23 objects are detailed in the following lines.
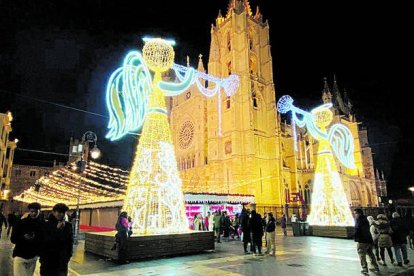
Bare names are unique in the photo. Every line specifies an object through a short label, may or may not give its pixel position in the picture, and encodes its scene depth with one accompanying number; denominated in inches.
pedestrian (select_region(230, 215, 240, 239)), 684.0
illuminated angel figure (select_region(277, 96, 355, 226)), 657.0
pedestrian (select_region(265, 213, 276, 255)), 415.8
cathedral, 1521.9
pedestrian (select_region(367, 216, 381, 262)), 339.1
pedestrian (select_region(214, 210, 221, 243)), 602.8
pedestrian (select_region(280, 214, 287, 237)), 762.8
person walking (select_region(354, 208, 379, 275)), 283.7
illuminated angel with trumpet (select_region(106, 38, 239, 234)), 388.5
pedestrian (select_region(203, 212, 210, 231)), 742.6
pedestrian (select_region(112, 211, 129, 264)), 335.0
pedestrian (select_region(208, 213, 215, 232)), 715.1
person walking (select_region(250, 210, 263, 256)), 418.1
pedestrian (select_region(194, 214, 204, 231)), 660.7
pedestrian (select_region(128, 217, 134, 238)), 350.7
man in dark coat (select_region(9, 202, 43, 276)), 162.4
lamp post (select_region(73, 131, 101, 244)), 549.4
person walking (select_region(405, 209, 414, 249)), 351.9
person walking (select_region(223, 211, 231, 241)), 674.6
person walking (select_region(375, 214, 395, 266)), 319.9
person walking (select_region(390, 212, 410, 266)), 327.9
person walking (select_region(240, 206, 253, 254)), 434.7
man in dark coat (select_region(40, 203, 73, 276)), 161.8
